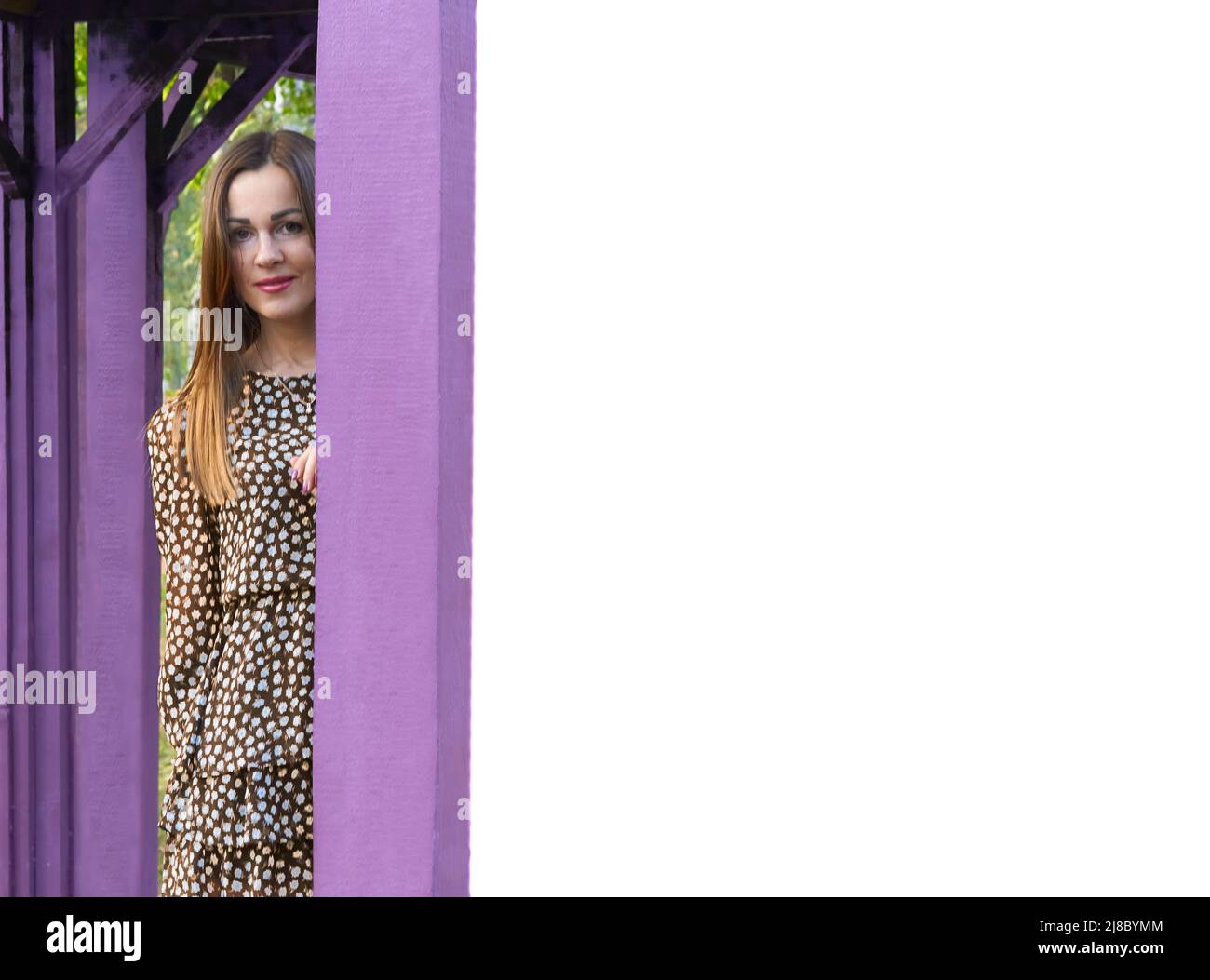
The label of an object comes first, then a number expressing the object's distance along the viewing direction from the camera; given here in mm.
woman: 2732
